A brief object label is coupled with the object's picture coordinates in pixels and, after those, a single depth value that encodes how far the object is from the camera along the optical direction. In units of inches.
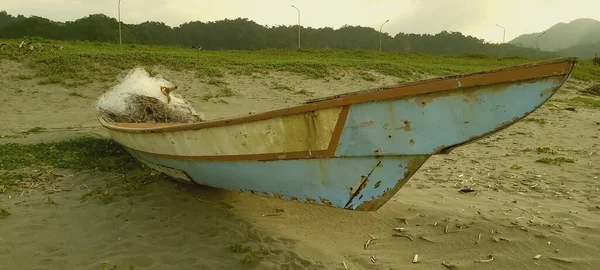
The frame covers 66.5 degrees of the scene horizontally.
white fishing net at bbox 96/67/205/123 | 270.5
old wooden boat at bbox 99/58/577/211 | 110.7
